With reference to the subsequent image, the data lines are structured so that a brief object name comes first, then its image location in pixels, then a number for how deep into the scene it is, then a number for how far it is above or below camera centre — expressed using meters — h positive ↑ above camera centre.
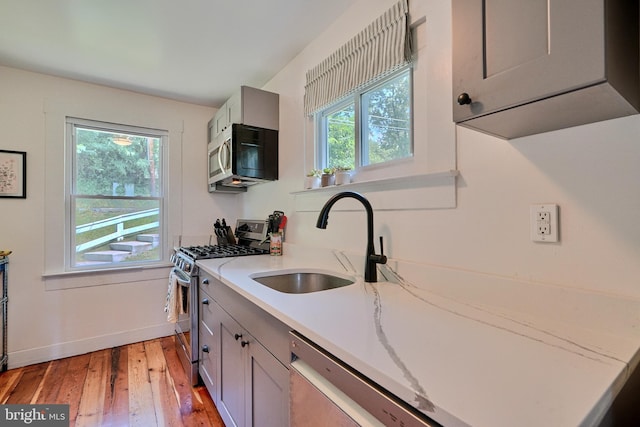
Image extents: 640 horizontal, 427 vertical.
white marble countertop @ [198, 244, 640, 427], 0.52 -0.32
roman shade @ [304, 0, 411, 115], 1.40 +0.85
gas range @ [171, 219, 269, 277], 2.22 -0.28
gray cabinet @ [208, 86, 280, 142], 2.42 +0.89
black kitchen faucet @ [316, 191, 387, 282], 1.40 -0.17
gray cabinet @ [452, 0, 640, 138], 0.63 +0.35
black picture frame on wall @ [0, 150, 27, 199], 2.39 +0.35
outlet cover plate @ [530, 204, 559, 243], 0.92 -0.03
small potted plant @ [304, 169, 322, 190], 2.00 +0.25
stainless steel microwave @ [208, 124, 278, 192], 2.43 +0.52
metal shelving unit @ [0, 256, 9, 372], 2.35 -0.71
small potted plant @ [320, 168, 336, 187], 1.87 +0.24
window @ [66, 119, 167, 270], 2.73 +0.21
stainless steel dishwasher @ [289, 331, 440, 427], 0.59 -0.42
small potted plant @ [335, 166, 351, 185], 1.76 +0.23
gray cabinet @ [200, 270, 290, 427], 1.04 -0.63
